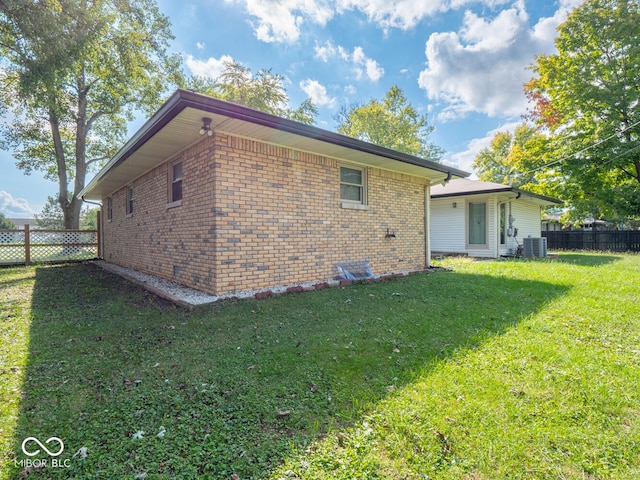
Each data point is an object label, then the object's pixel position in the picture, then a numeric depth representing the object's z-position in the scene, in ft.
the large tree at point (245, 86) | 71.31
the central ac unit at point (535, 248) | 40.29
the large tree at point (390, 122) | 87.35
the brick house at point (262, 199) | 15.80
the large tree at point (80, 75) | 31.73
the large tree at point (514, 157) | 54.49
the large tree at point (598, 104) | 43.98
